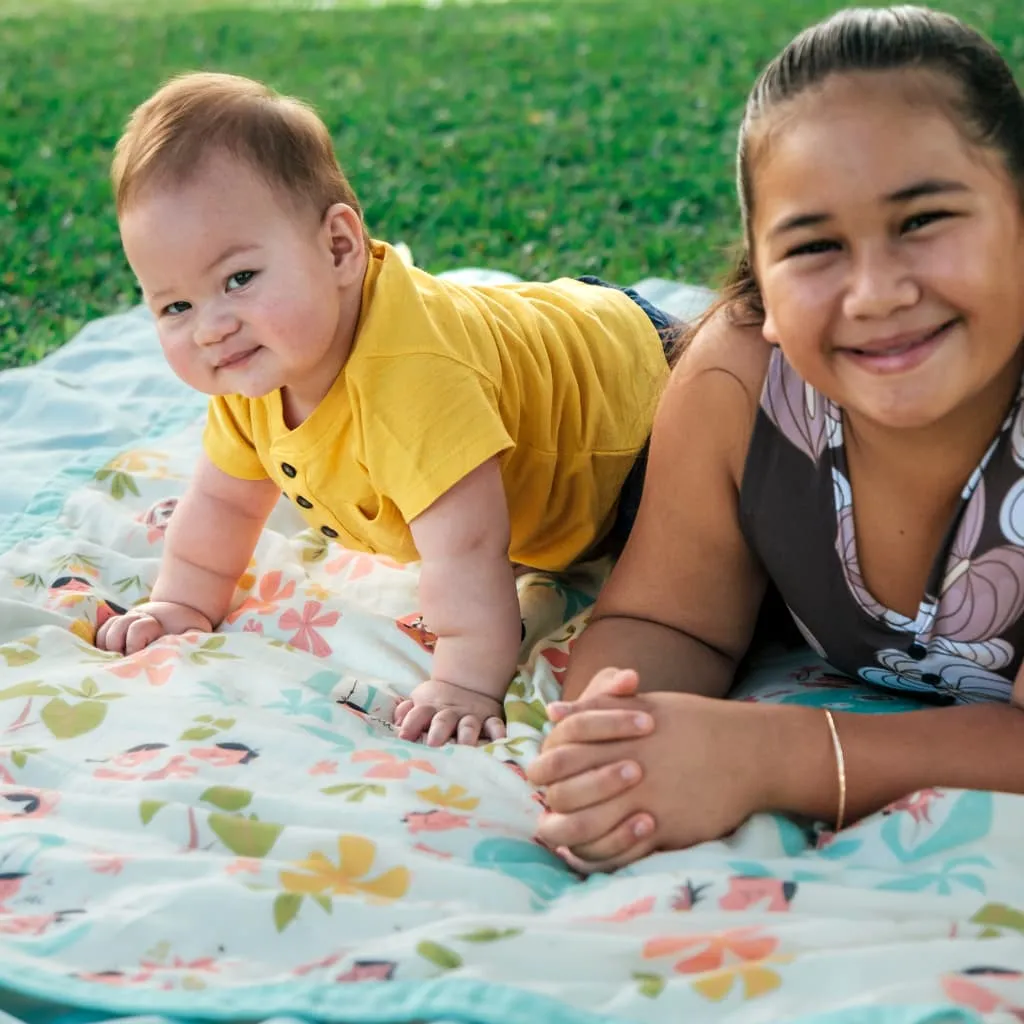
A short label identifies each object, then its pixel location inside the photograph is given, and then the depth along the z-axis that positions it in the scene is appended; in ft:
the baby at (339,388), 7.04
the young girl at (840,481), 5.36
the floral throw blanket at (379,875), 4.72
